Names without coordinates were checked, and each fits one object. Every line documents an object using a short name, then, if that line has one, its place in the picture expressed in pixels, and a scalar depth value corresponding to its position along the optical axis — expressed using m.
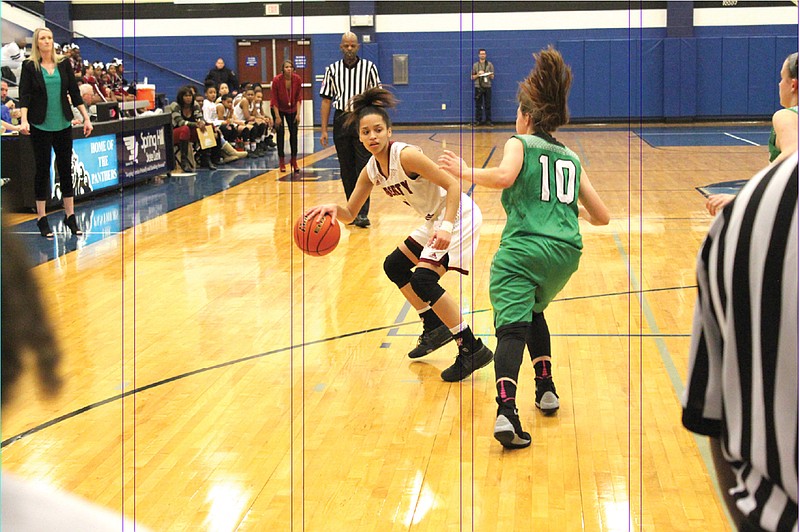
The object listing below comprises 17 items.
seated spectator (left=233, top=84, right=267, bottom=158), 15.53
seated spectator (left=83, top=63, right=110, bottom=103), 14.38
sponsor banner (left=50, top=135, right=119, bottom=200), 9.60
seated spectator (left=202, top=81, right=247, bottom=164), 13.99
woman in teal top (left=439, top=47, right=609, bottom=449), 3.49
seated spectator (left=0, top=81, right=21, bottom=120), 11.42
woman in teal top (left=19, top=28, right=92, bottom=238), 7.26
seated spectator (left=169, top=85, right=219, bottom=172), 12.85
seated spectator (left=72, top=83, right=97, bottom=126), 11.22
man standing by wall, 20.77
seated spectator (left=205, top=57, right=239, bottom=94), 18.31
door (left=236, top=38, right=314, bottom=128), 22.06
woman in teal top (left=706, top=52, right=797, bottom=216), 3.55
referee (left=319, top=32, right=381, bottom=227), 8.05
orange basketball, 4.25
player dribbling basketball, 4.17
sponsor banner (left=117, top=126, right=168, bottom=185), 10.93
